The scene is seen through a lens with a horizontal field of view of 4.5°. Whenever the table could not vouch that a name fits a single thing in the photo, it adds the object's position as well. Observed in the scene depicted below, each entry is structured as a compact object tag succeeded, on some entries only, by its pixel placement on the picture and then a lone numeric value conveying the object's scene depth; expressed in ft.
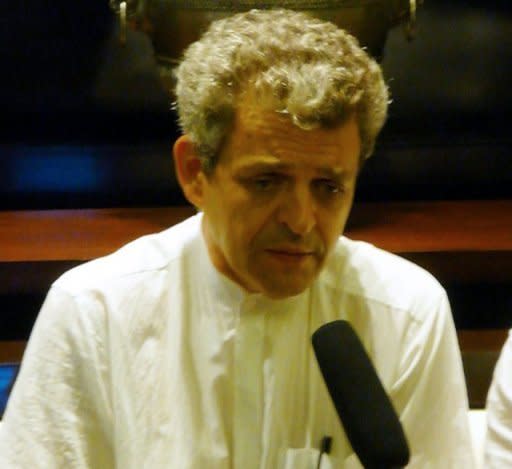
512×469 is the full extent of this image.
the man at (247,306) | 17.75
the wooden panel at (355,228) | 20.98
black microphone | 16.87
